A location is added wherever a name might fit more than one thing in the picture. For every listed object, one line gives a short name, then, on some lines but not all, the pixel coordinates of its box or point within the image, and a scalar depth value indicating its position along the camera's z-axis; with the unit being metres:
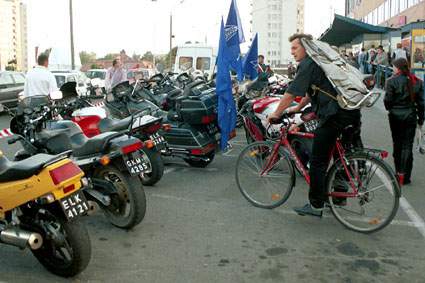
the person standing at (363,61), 22.47
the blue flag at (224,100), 7.34
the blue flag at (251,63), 10.73
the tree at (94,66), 60.03
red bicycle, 4.66
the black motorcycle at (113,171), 4.73
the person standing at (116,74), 12.80
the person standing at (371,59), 20.57
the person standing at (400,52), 15.88
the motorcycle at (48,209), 3.59
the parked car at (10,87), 15.85
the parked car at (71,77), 20.16
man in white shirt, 8.37
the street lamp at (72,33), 28.00
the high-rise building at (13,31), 147.38
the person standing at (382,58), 18.78
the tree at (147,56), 86.61
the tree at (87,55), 121.51
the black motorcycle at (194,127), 7.28
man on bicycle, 4.71
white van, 23.05
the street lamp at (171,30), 49.88
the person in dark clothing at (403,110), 6.32
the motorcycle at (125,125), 6.12
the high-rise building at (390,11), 31.86
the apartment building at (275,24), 121.06
